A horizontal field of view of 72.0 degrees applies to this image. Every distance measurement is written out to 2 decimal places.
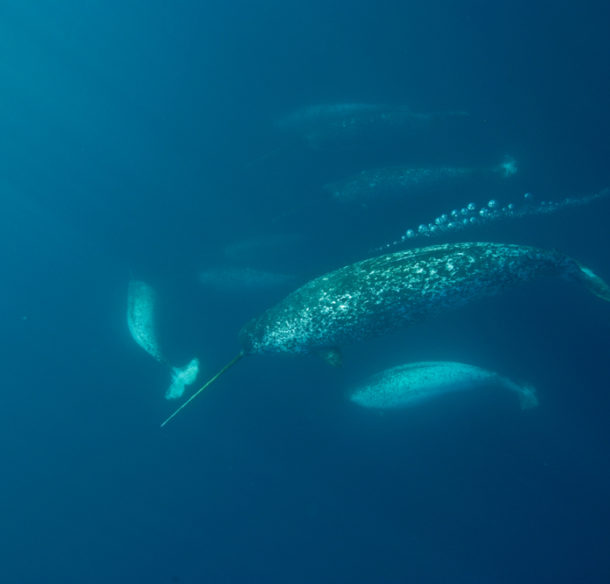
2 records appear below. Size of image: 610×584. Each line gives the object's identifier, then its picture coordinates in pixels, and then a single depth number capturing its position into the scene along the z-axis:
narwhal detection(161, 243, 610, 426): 5.50
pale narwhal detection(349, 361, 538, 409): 7.55
